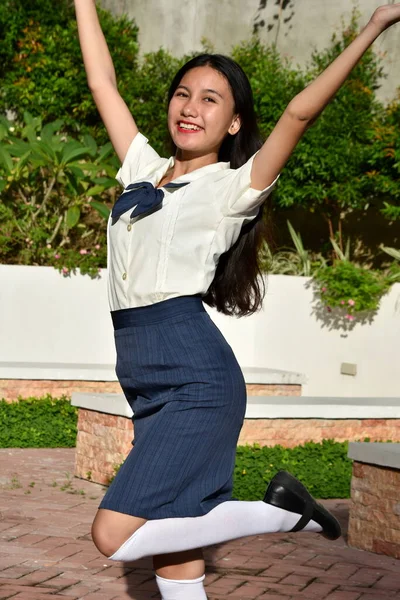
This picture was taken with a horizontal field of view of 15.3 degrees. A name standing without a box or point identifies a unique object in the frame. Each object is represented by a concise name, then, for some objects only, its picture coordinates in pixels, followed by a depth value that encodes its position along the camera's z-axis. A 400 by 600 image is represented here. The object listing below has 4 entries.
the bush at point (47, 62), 16.15
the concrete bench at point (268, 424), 8.93
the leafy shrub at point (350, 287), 13.31
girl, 3.78
